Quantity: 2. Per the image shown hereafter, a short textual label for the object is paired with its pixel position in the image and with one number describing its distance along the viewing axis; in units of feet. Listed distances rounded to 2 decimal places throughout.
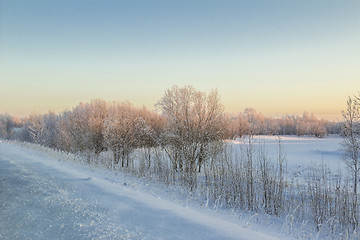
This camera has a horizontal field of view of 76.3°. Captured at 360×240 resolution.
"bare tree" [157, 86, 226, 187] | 59.41
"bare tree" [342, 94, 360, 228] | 54.49
